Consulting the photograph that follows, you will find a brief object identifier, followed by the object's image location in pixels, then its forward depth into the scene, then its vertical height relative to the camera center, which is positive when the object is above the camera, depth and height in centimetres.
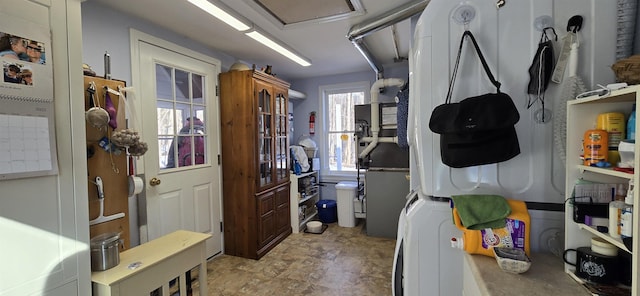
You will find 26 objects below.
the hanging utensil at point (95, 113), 159 +19
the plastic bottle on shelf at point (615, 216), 82 -24
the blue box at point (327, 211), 438 -110
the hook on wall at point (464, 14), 122 +56
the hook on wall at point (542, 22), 116 +49
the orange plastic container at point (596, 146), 89 -3
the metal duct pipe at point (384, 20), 209 +99
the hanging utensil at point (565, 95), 110 +17
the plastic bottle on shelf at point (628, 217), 76 -22
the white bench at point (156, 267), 140 -69
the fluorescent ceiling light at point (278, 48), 262 +104
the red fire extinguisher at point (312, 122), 481 +35
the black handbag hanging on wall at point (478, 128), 109 +5
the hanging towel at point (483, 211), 111 -30
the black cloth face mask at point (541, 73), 113 +27
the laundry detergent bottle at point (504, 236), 110 -39
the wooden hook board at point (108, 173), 166 -17
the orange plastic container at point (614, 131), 88 +2
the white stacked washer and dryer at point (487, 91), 114 +15
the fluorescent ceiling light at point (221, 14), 193 +99
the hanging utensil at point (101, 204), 166 -35
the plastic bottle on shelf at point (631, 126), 82 +3
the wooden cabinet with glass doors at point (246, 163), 312 -23
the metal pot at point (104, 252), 145 -57
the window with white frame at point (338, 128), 473 +24
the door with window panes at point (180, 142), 249 +2
